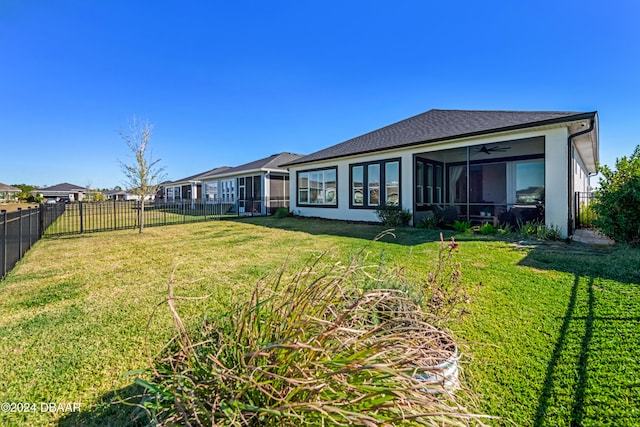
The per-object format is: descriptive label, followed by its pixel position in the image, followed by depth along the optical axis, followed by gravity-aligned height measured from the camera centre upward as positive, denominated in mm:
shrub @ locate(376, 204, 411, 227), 11125 -409
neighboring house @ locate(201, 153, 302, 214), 20109 +1620
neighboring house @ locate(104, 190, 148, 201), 62219 +3212
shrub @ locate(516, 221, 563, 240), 7652 -782
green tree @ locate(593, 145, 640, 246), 6336 +34
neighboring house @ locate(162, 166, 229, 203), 34250 +2468
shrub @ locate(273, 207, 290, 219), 16922 -436
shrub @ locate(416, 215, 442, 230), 10453 -714
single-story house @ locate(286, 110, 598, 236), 8016 +1673
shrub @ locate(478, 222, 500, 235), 8680 -804
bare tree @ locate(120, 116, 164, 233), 11867 +1945
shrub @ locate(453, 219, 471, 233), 9288 -751
